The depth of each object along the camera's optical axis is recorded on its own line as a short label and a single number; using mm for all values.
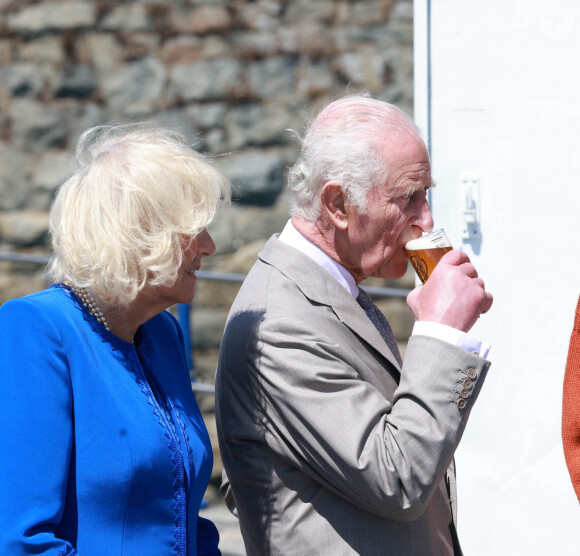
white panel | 9172
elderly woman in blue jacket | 8485
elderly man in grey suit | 8568
